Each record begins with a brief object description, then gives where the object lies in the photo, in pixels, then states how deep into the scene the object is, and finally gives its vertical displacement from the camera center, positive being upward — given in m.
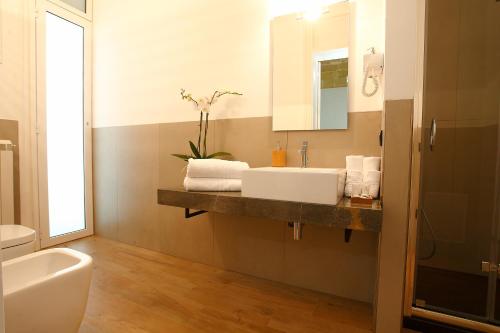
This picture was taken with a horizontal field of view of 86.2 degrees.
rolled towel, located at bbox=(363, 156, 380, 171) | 1.39 -0.04
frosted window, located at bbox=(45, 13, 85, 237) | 2.44 +0.23
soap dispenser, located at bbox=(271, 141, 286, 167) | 1.73 -0.03
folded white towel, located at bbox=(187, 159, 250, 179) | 1.56 -0.10
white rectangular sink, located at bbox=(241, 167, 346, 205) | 1.20 -0.15
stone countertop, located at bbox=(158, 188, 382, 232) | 1.12 -0.27
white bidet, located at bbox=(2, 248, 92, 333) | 0.95 -0.57
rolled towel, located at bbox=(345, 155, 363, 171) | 1.43 -0.04
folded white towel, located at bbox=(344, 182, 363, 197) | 1.39 -0.18
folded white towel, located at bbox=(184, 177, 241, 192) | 1.54 -0.19
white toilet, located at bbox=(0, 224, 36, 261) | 1.54 -0.55
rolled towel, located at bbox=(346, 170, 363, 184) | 1.41 -0.12
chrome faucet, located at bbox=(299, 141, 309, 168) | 1.62 +0.00
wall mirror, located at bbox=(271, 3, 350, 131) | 1.60 +0.53
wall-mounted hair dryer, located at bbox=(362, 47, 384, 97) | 1.40 +0.48
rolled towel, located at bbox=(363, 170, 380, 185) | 1.36 -0.11
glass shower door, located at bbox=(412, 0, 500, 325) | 1.86 +0.06
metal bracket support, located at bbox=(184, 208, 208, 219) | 1.75 -0.41
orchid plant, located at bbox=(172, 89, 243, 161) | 1.91 +0.28
